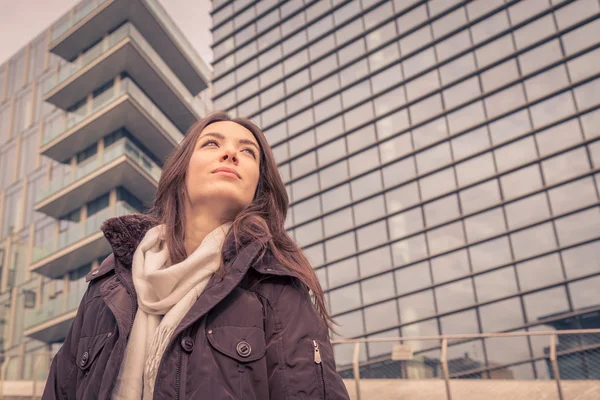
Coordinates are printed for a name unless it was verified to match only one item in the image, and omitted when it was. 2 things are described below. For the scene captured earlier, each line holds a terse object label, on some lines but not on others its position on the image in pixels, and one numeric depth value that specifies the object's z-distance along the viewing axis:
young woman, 1.89
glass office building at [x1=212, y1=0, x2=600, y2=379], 20.33
